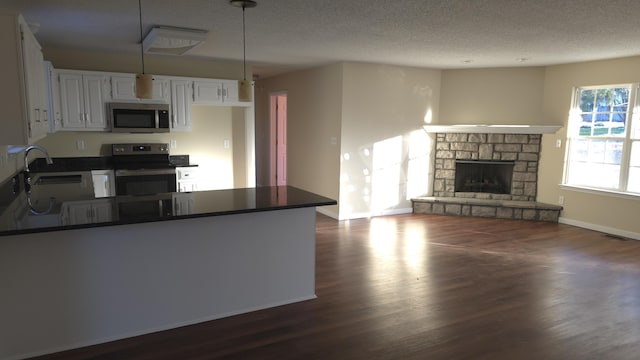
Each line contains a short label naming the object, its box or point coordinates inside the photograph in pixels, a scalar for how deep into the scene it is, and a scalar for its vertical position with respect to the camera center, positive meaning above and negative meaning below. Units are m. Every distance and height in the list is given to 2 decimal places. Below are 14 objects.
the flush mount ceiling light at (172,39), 3.87 +0.93
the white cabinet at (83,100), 5.09 +0.44
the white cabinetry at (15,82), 2.60 +0.33
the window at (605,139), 5.55 +0.08
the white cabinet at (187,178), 5.61 -0.53
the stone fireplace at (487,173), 6.58 -0.50
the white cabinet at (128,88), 5.31 +0.63
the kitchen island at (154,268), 2.56 -0.89
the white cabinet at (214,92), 5.80 +0.65
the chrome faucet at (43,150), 3.23 -0.11
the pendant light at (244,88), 3.03 +0.38
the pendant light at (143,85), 2.71 +0.33
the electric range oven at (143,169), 4.97 -0.38
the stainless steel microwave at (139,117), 5.30 +0.25
